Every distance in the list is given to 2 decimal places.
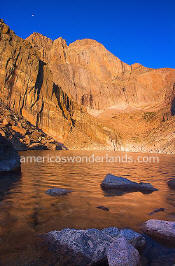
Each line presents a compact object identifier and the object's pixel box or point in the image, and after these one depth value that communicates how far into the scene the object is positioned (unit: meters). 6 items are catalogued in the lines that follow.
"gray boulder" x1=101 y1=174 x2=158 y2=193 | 8.86
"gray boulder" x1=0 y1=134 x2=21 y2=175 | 12.52
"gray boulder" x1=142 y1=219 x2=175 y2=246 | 4.07
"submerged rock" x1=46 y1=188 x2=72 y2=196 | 7.49
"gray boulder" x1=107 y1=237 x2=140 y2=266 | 2.92
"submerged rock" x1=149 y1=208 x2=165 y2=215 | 5.78
